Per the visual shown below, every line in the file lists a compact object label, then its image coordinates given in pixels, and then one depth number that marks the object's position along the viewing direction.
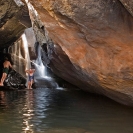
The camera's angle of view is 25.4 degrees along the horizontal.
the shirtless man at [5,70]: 16.58
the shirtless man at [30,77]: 16.19
